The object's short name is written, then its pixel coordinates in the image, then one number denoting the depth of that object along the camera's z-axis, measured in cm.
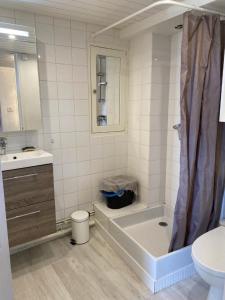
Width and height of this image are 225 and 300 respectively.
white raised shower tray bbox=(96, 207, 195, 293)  169
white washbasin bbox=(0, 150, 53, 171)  170
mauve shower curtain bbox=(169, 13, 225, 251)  158
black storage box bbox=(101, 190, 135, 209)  247
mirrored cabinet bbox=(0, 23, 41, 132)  190
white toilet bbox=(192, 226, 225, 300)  132
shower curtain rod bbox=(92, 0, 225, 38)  148
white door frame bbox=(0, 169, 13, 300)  100
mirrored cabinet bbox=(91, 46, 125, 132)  245
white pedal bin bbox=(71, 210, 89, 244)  223
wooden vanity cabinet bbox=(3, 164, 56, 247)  175
